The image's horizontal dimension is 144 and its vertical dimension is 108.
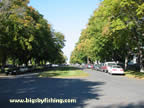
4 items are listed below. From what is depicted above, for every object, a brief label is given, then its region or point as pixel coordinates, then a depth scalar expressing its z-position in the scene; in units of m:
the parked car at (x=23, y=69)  36.94
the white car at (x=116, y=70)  28.62
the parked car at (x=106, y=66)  33.12
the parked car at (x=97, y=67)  42.45
